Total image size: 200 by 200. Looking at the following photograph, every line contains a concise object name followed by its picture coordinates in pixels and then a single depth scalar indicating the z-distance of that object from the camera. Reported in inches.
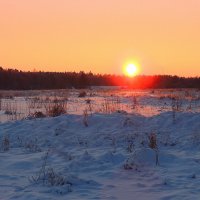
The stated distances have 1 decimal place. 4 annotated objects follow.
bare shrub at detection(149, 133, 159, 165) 386.3
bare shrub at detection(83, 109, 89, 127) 492.8
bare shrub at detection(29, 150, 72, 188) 278.2
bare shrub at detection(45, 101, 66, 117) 617.0
